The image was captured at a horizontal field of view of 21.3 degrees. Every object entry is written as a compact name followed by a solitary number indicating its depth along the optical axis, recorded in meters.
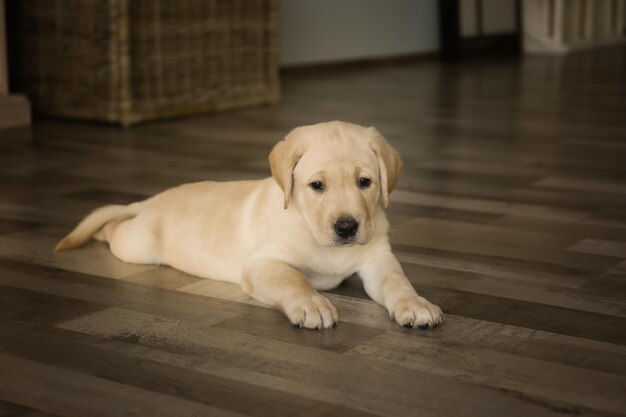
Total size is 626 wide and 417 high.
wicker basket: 3.26
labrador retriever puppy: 1.68
